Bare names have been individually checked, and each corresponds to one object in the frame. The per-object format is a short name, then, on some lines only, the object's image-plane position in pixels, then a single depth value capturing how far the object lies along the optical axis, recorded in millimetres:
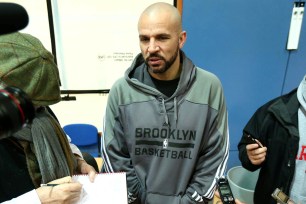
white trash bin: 2377
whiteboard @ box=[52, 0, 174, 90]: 2186
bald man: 1245
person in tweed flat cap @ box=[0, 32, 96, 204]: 832
